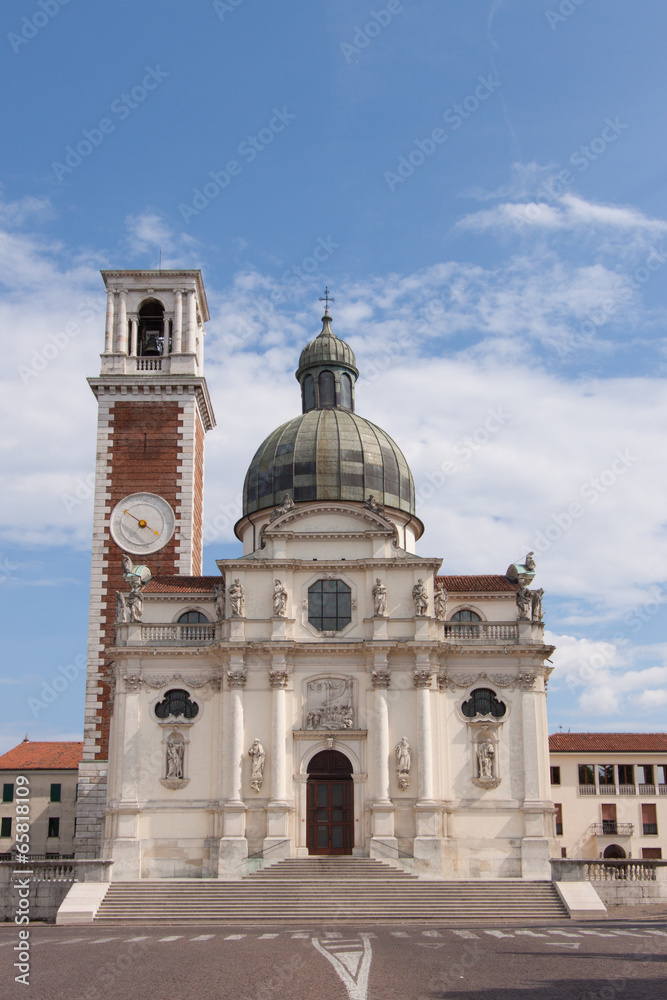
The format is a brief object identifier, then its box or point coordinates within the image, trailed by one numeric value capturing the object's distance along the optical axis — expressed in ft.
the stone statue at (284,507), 140.97
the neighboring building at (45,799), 196.34
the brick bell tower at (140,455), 152.66
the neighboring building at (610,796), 198.29
